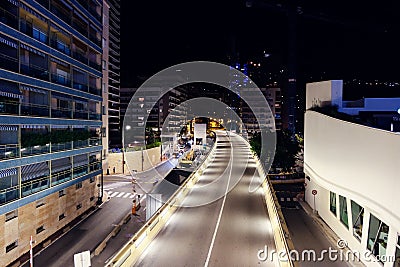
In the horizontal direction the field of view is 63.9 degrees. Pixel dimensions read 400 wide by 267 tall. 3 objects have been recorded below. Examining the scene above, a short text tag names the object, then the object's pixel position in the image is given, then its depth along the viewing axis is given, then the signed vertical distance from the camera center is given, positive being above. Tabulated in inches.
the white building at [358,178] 376.2 -79.2
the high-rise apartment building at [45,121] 491.2 +6.4
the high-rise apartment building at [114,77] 2087.8 +327.5
